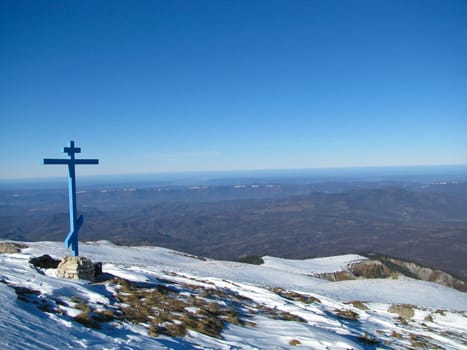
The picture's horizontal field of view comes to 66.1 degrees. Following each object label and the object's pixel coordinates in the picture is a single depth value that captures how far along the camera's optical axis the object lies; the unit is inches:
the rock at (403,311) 669.3
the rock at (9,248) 796.0
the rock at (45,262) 506.6
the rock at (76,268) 456.4
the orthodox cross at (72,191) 531.4
